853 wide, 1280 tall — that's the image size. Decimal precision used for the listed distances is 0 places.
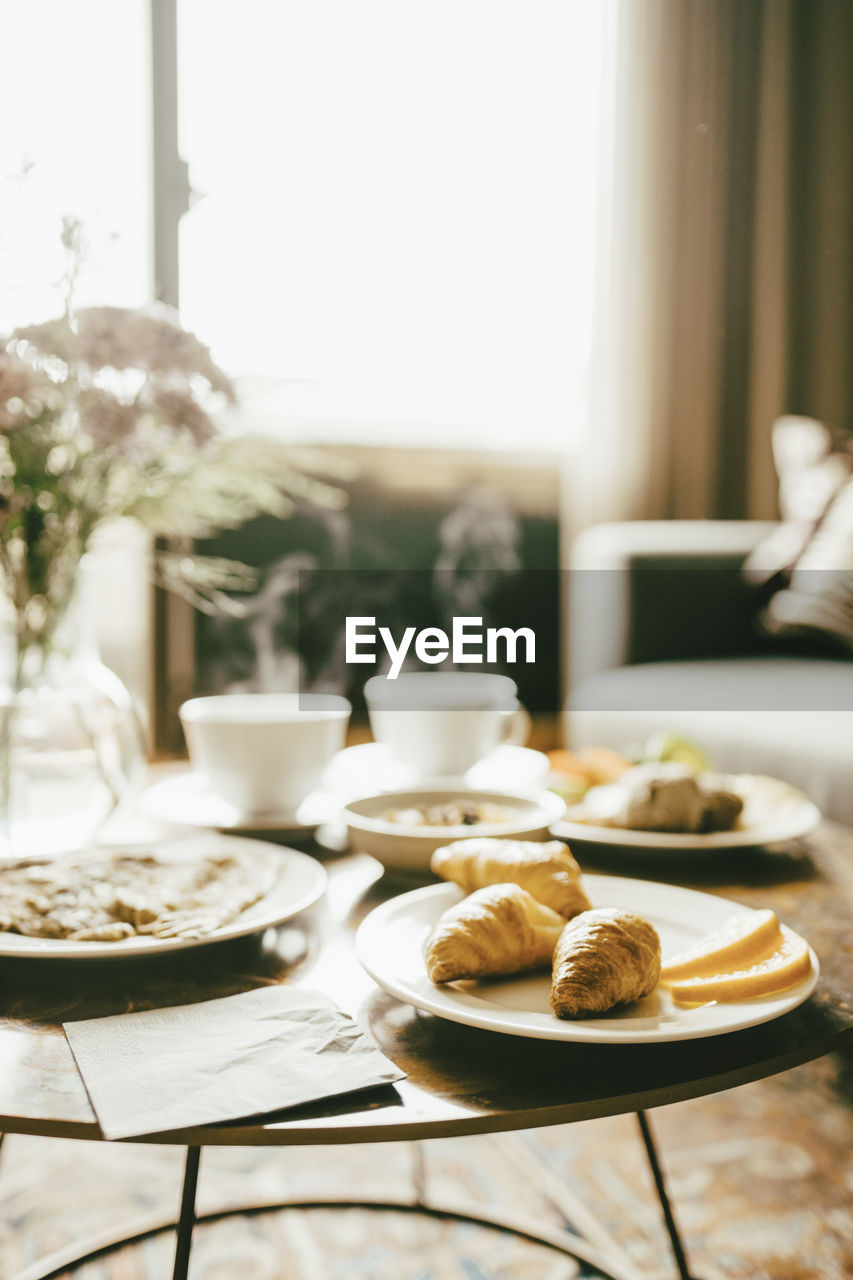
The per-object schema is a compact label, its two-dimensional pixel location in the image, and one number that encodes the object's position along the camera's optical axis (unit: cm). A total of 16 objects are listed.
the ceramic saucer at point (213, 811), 96
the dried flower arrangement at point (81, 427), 85
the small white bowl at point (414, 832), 80
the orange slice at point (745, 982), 57
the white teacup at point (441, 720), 113
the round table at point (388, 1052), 46
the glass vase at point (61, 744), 90
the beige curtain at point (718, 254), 328
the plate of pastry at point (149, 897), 63
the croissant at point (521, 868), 67
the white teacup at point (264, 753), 95
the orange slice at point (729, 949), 60
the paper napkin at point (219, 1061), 46
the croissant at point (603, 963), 54
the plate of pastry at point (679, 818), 93
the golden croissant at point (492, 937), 58
